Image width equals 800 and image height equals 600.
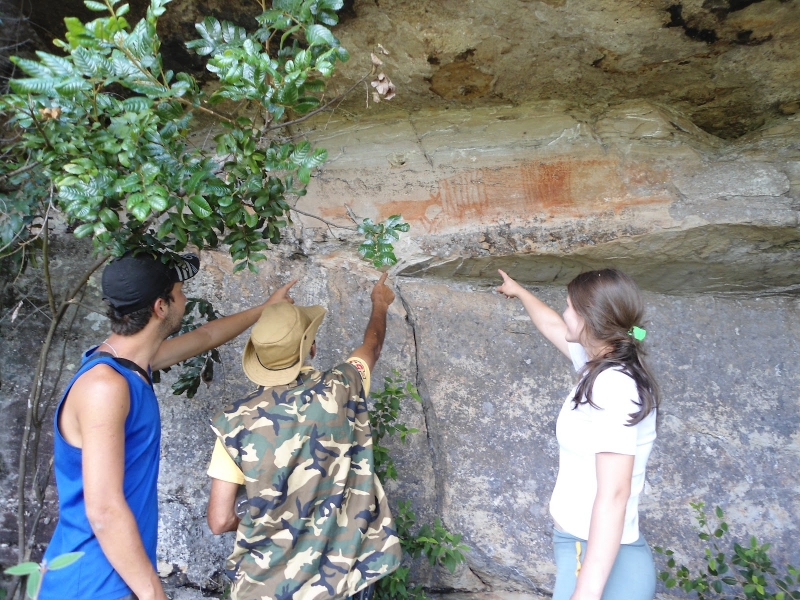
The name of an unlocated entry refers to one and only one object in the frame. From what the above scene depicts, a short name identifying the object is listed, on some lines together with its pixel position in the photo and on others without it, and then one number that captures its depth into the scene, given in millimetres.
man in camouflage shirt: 1586
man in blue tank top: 1336
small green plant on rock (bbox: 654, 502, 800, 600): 1970
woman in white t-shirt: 1291
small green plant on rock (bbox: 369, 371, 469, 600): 2079
